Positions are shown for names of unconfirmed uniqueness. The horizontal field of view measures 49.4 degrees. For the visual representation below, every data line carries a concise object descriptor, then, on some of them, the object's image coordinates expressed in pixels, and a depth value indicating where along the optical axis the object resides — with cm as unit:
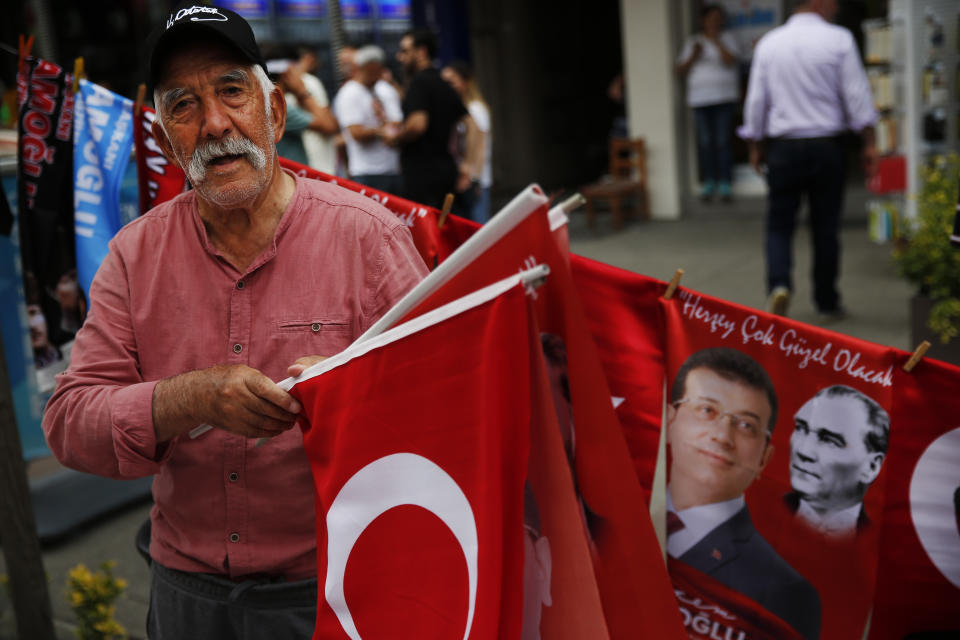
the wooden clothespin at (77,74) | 327
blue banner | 326
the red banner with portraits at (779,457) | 238
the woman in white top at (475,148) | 874
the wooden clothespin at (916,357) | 221
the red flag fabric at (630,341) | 258
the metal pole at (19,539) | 337
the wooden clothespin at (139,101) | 315
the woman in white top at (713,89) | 1115
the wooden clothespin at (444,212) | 285
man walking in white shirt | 655
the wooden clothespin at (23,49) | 322
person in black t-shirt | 770
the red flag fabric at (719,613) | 246
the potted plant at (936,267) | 471
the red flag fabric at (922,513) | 229
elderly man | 192
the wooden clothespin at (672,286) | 249
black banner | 329
